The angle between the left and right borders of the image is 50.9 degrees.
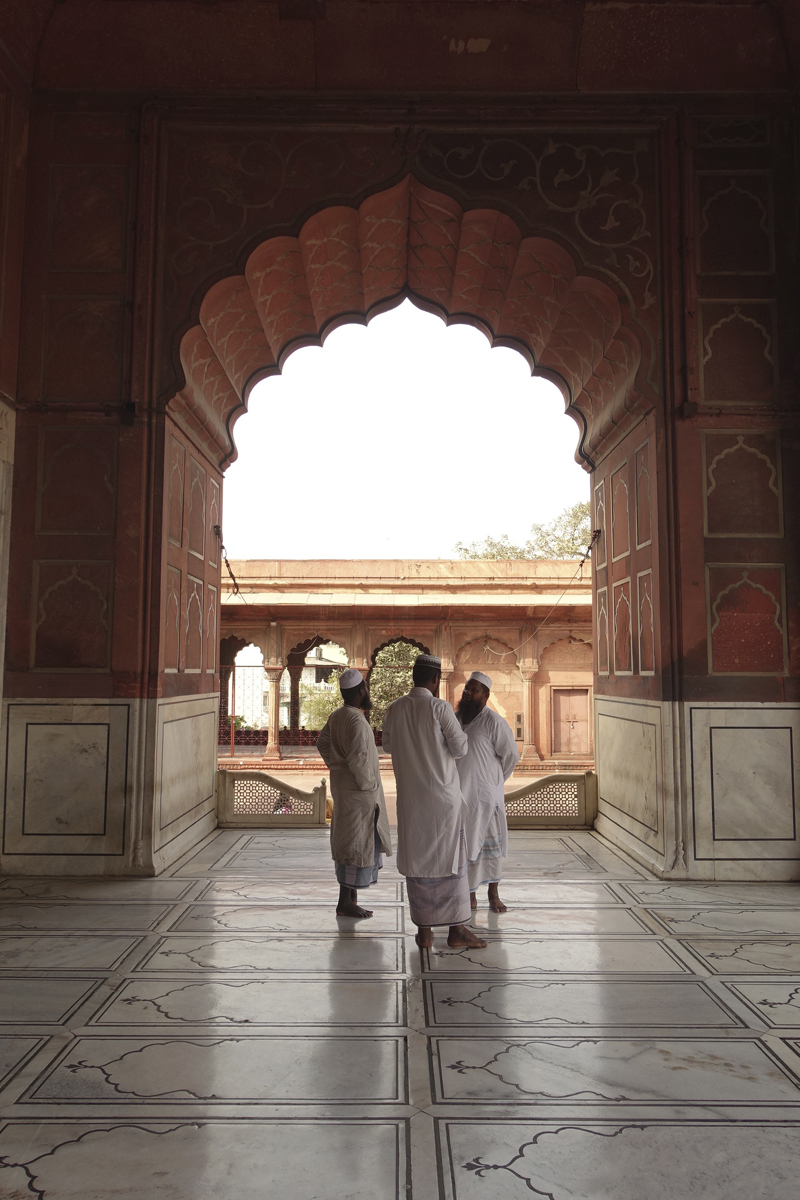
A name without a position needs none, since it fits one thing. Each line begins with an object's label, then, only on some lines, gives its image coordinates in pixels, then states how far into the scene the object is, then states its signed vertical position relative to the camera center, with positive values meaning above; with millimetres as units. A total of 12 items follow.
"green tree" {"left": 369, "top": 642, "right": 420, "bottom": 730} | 20844 -244
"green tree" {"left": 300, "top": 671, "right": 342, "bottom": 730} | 21000 -794
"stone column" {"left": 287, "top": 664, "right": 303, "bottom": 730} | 18562 -779
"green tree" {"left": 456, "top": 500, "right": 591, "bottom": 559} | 28062 +4493
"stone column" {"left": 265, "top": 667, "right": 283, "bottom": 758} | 15711 -705
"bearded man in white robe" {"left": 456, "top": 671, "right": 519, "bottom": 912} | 4484 -571
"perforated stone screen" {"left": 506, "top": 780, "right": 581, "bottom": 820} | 7285 -1155
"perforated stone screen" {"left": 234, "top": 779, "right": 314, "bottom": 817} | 7398 -1150
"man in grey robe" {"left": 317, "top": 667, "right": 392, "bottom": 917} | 4492 -702
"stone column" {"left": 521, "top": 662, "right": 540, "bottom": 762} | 14969 -805
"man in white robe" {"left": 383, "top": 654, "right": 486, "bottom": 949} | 3898 -681
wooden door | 15211 -897
